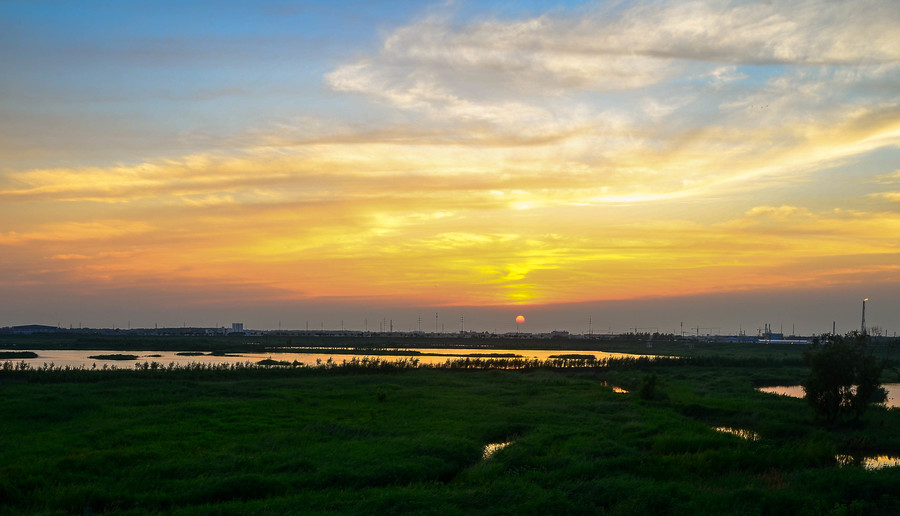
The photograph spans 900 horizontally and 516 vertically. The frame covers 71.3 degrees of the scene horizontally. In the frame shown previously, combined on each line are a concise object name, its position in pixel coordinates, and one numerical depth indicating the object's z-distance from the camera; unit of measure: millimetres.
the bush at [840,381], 32812
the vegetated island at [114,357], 90375
